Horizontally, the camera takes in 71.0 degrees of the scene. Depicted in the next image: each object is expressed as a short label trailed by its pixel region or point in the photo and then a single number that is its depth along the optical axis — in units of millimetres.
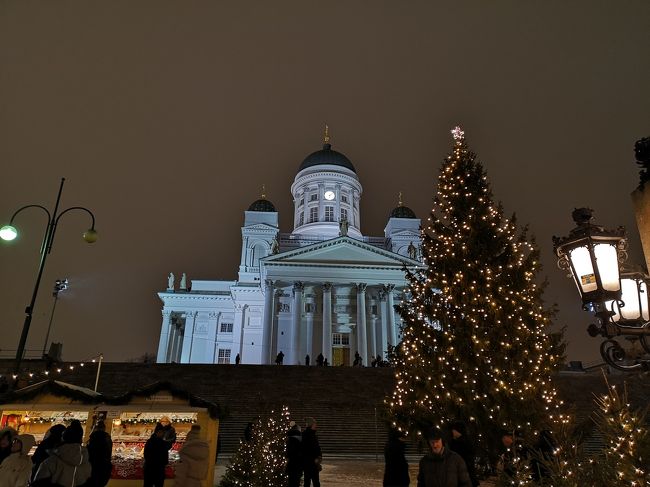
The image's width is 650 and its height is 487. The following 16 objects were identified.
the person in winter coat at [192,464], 5935
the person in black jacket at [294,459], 8773
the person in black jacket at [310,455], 8836
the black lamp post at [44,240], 11138
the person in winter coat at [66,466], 4977
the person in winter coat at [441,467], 4688
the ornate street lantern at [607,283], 3934
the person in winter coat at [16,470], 5289
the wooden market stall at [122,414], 10148
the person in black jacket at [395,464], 6203
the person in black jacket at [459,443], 6848
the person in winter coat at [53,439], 6027
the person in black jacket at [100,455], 7523
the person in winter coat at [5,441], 6227
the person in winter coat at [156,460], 8445
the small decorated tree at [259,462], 8344
